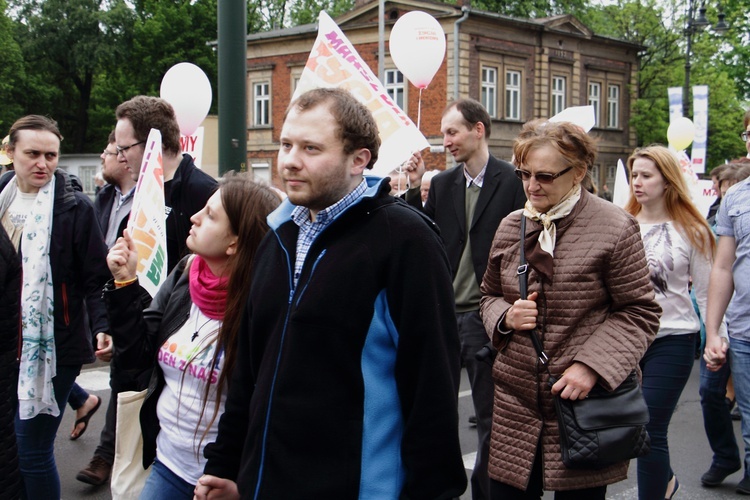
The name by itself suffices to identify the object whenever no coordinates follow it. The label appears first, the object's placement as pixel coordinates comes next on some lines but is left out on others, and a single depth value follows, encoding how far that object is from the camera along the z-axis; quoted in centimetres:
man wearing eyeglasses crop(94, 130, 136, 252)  518
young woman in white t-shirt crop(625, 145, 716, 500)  443
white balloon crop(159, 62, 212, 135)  691
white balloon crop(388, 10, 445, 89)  771
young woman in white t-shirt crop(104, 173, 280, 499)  312
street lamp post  2637
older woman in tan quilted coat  330
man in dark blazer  526
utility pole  569
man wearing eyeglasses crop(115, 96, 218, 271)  447
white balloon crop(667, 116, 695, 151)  1509
